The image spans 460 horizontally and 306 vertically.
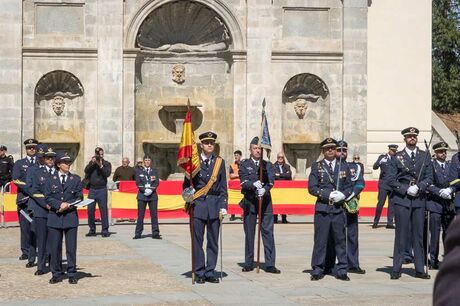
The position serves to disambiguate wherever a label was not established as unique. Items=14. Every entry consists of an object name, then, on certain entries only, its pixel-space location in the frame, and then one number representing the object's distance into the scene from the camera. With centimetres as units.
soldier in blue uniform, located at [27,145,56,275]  1216
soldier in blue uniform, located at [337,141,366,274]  1243
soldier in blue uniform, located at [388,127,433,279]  1191
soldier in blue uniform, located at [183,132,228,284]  1153
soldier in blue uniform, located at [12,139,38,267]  1360
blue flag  1296
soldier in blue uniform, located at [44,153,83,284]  1135
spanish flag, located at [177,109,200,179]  1165
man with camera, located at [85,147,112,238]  1831
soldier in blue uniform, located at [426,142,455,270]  1302
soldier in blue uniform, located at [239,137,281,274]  1245
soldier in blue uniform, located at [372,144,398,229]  2059
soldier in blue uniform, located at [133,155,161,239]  1802
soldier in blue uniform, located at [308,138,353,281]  1160
